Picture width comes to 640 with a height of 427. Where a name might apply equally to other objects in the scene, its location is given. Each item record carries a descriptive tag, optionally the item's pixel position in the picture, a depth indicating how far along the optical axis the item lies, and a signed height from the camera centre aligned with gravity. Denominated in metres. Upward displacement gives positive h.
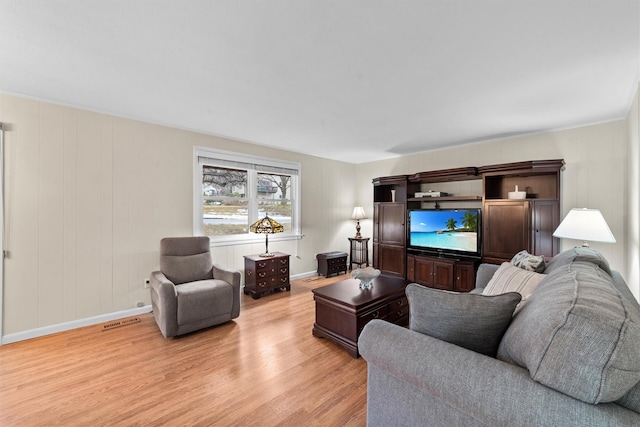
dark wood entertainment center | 3.56 -0.07
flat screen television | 4.14 -0.34
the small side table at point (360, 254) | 5.86 -0.92
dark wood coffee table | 2.46 -0.94
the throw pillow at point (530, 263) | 2.14 -0.42
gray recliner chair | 2.68 -0.82
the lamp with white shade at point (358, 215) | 5.77 -0.08
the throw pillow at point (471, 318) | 1.16 -0.46
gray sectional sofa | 0.76 -0.54
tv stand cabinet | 4.03 -0.97
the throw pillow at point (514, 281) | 1.83 -0.51
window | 3.95 +0.28
